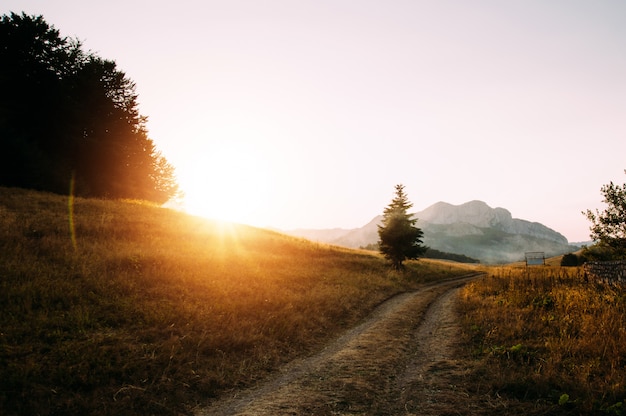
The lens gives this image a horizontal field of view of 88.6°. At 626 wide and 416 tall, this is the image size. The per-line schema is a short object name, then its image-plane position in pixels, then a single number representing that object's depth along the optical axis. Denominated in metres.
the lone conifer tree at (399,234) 34.94
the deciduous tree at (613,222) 22.73
